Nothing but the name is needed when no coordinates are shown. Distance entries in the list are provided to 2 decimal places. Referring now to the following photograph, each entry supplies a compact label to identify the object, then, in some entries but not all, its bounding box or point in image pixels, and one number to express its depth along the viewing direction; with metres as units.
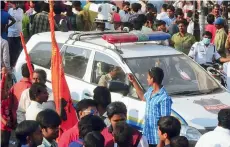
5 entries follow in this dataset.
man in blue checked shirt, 12.52
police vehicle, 14.22
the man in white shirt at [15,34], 27.19
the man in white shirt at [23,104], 13.60
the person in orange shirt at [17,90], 14.15
